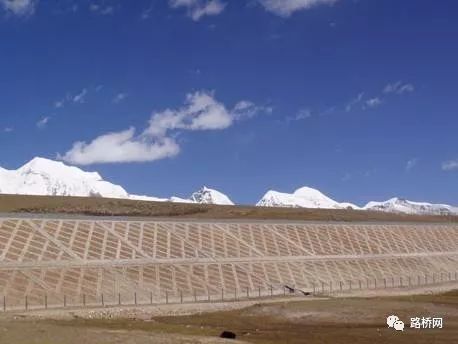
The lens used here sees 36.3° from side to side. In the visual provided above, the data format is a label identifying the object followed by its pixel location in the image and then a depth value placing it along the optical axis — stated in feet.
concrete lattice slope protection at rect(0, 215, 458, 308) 247.70
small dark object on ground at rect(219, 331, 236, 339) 150.18
